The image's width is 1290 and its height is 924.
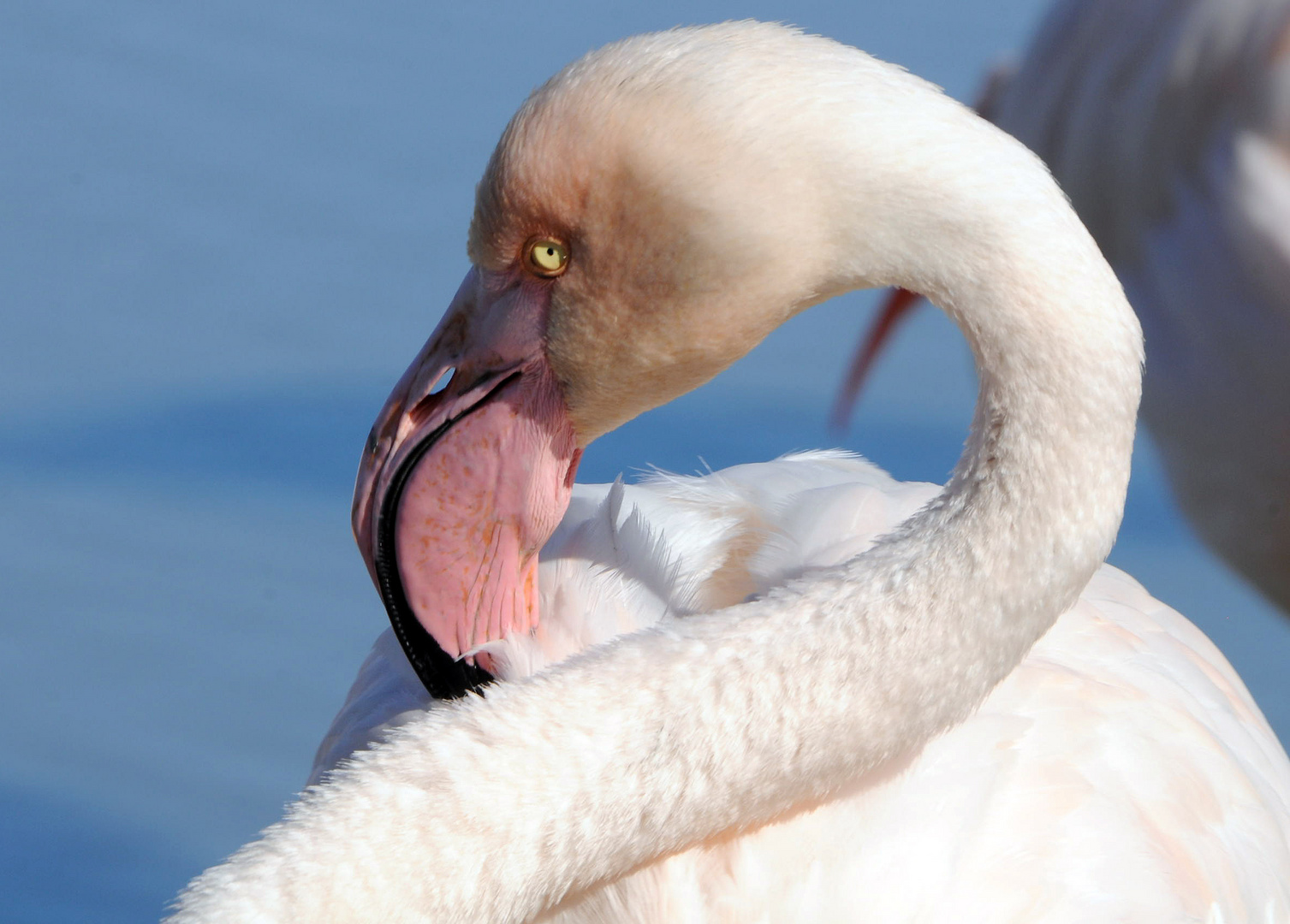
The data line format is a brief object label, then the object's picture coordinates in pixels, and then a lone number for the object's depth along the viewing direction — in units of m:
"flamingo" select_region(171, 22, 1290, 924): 3.77
